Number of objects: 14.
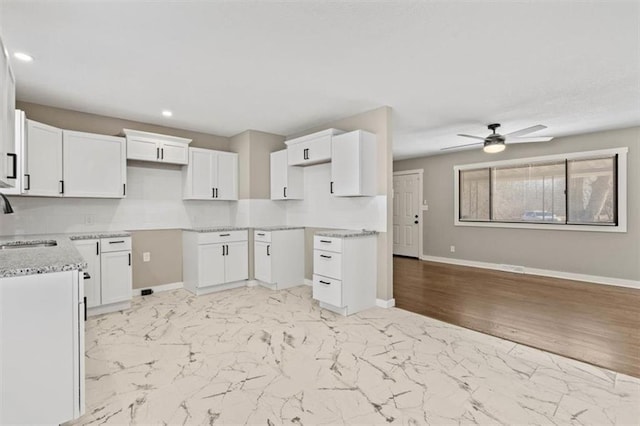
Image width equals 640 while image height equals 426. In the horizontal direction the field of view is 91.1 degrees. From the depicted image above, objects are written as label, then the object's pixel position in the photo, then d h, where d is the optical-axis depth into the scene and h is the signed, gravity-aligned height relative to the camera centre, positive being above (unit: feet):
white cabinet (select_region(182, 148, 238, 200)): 15.16 +1.90
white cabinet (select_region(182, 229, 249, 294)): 14.32 -2.21
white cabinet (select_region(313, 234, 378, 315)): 11.57 -2.29
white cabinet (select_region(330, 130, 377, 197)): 12.19 +1.95
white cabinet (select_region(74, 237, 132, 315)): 11.53 -2.27
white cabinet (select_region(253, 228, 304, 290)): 15.03 -2.19
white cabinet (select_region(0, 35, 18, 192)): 5.90 +1.95
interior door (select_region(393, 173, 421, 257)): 24.38 -0.12
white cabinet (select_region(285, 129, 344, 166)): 13.39 +2.91
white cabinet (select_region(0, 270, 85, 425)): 5.01 -2.26
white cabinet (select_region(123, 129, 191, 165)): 13.39 +2.95
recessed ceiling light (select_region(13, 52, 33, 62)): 8.19 +4.19
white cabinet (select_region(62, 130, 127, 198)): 11.90 +1.93
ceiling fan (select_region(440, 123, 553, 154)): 14.24 +3.31
